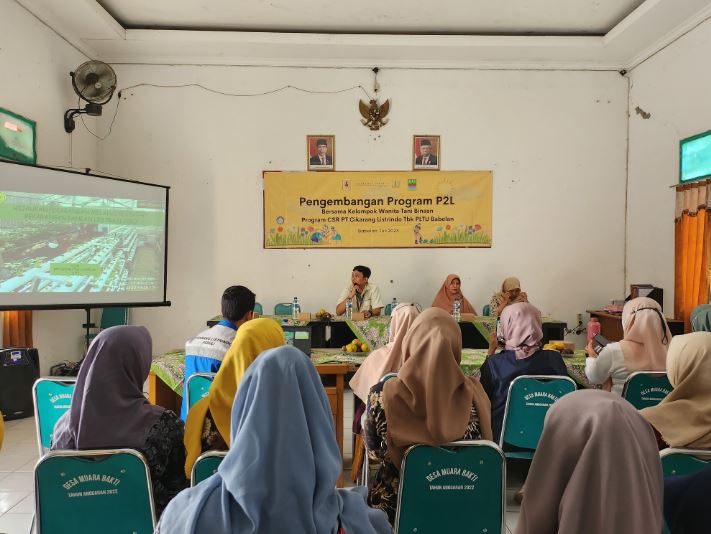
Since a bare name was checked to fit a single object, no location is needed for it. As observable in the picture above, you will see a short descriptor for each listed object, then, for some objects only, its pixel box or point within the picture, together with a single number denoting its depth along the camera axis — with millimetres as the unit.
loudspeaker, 4752
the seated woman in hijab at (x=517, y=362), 3074
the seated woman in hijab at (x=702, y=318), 4199
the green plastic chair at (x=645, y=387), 2861
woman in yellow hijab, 1999
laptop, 3656
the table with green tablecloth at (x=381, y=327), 5336
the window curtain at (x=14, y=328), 5035
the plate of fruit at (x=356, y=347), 3971
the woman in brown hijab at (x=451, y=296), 6539
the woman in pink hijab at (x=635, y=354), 3219
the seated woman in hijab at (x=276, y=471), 1133
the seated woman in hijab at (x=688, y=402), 2020
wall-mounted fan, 5941
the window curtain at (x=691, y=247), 5336
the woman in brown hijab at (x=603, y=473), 1263
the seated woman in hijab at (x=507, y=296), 6277
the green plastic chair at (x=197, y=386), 2789
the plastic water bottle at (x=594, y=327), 5415
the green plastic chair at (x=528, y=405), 2893
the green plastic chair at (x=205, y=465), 1780
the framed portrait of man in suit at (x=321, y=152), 6910
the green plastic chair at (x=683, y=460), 1870
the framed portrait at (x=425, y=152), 6945
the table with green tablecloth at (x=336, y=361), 3541
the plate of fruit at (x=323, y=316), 5700
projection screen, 4617
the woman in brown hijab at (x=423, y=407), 1975
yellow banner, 6926
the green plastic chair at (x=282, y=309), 6617
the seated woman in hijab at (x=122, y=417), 1933
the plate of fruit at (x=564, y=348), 3957
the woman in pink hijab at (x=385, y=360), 2980
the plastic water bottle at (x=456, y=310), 5723
